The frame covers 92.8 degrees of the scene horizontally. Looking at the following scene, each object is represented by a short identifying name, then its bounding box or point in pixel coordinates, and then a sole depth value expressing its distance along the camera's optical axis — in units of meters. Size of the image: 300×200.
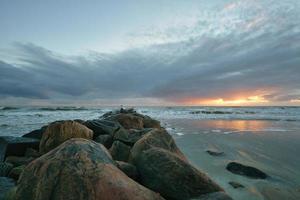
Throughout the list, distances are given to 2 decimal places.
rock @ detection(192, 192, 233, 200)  1.71
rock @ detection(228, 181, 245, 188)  2.74
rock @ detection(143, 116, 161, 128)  5.74
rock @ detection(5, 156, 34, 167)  3.02
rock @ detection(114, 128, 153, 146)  3.41
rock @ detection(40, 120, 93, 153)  3.06
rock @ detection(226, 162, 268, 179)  3.08
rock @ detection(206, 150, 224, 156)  4.40
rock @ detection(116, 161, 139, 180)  1.99
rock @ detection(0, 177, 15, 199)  1.92
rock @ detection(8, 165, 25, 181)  2.50
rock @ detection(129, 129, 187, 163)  2.42
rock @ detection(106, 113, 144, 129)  5.34
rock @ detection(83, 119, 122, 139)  4.07
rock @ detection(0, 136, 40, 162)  3.53
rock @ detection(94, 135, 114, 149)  3.66
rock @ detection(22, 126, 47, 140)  4.30
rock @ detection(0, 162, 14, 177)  2.60
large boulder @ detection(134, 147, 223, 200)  1.80
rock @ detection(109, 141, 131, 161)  2.82
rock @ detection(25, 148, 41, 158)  3.37
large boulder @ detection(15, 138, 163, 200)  1.41
